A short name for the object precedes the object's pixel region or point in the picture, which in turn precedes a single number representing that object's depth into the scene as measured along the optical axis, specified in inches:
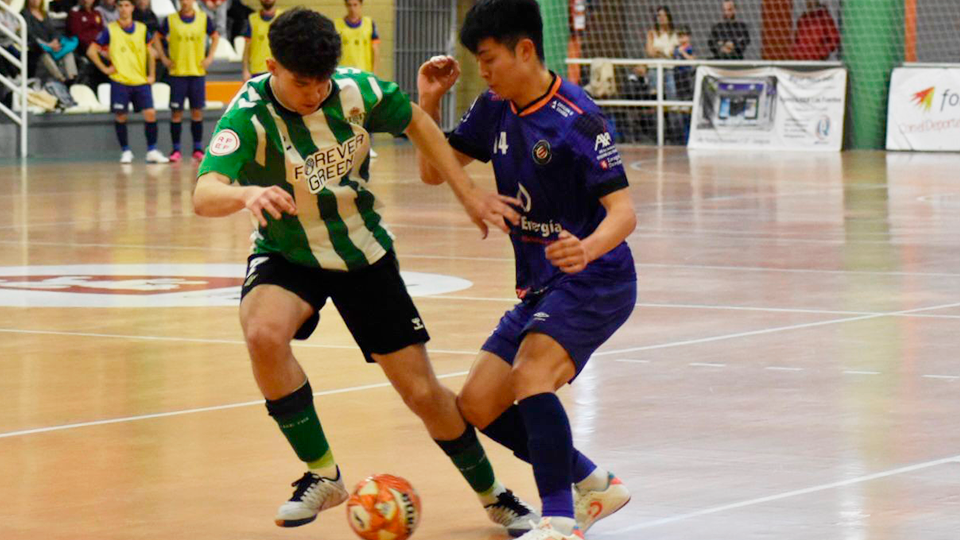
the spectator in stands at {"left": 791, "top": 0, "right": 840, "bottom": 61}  1112.2
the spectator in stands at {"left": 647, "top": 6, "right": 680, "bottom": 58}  1160.8
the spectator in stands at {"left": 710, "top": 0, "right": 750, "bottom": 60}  1150.3
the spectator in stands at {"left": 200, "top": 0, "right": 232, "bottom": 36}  1079.6
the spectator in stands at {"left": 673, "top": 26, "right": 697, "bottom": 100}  1152.2
